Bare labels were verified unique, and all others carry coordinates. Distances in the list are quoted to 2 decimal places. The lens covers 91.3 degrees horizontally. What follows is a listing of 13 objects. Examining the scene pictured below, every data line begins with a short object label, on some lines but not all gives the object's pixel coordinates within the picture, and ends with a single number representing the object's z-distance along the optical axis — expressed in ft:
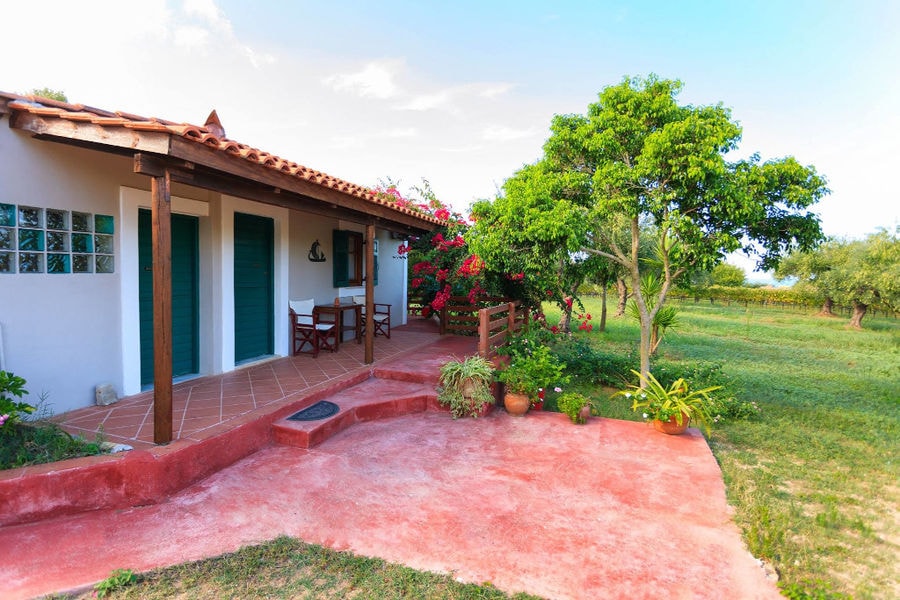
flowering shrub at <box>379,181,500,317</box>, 27.66
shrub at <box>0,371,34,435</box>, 9.78
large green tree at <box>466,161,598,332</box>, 16.92
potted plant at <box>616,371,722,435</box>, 15.74
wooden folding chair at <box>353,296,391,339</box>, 28.13
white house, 11.13
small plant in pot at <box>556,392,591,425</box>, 16.75
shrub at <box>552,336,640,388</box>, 23.52
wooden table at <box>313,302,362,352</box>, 23.35
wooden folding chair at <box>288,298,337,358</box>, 22.27
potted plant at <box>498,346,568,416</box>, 17.51
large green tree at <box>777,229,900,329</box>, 49.85
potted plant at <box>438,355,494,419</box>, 17.10
